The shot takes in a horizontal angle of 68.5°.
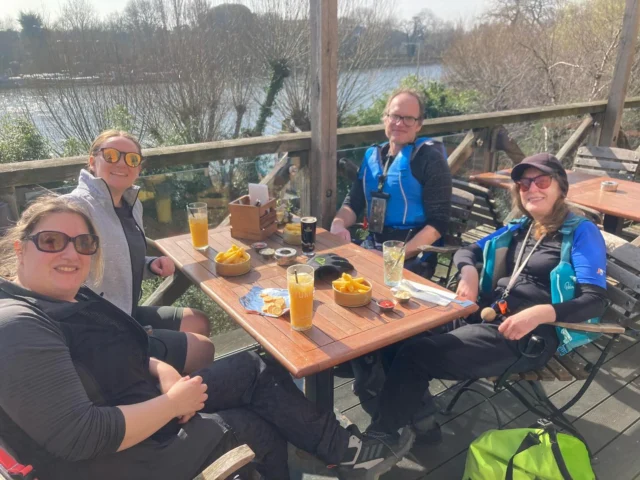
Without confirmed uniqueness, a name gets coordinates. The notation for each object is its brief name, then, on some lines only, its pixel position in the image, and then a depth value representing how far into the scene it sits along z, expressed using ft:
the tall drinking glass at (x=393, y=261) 6.17
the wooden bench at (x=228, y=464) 3.91
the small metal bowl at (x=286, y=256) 6.89
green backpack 5.32
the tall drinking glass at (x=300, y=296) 5.04
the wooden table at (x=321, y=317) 4.80
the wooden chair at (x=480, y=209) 10.66
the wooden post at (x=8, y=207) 7.22
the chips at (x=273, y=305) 5.50
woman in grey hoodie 6.52
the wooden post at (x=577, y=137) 15.39
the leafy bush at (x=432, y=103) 38.06
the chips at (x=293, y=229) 7.68
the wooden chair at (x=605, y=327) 6.30
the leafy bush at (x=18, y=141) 27.84
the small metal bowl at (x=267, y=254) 7.18
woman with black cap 6.25
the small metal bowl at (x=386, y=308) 5.57
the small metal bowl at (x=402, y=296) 5.77
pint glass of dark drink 7.25
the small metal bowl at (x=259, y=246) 7.50
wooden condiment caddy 7.81
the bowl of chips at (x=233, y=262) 6.47
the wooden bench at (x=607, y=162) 13.09
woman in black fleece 3.63
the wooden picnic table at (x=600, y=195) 9.87
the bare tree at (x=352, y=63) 38.34
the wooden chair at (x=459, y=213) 9.92
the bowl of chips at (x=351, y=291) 5.68
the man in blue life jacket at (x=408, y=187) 8.71
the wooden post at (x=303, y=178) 10.05
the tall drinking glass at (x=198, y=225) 7.34
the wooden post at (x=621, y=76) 13.47
